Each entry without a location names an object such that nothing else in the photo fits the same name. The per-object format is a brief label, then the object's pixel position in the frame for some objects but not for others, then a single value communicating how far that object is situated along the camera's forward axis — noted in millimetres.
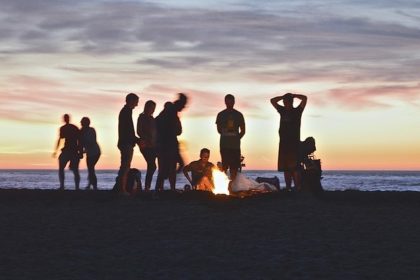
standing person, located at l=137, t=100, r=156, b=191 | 16484
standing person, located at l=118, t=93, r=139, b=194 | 15984
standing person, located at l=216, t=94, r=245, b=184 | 16500
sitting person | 18500
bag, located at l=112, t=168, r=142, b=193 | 17516
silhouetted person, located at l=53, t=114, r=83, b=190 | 19719
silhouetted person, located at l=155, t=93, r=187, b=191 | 16328
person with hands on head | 16328
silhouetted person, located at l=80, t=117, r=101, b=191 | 19453
